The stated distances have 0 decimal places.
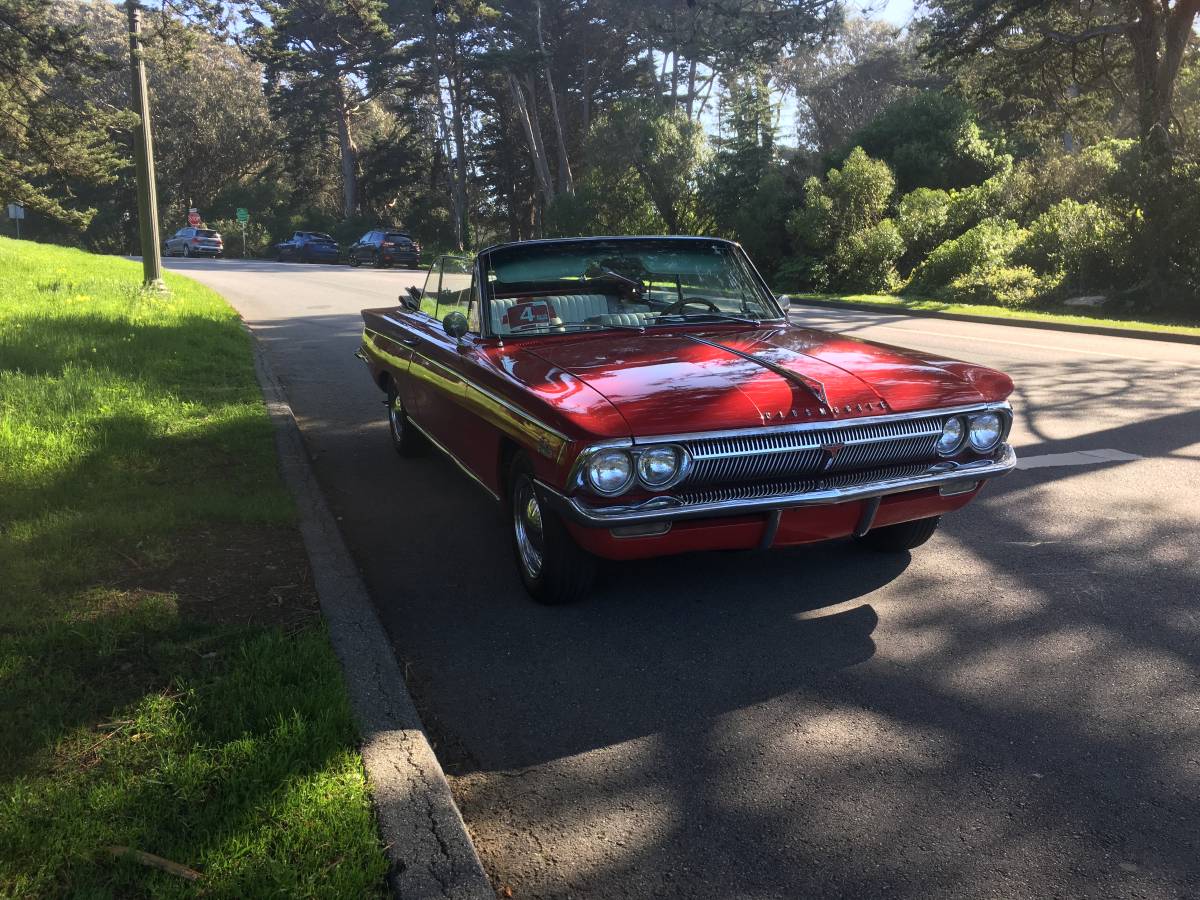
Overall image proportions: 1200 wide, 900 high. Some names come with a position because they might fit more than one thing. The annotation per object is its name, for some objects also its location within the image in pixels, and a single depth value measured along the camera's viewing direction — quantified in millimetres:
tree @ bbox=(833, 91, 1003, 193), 29141
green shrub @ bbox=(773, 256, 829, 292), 25625
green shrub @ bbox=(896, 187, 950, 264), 25281
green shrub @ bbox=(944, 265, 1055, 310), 20156
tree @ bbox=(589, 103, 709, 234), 33938
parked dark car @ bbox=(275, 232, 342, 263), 47062
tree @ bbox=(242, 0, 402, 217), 48719
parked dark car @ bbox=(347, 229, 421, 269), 40156
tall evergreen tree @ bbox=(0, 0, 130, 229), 16625
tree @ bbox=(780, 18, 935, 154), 54594
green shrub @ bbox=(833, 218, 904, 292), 24500
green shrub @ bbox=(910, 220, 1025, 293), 22344
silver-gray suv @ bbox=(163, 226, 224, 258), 47969
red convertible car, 3805
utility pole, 15055
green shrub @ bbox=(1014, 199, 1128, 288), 19219
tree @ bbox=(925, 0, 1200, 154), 20250
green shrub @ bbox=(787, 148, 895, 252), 25922
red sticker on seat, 5266
